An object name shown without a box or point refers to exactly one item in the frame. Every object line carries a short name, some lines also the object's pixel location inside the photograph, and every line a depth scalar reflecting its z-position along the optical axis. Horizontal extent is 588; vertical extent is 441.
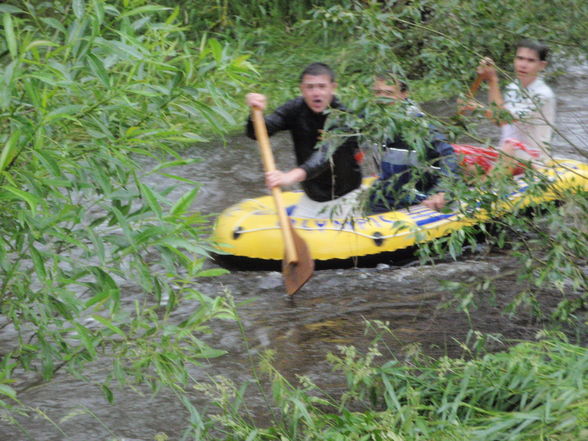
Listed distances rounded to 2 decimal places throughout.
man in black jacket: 10.96
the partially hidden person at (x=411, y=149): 7.67
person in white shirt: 11.20
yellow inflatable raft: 11.30
